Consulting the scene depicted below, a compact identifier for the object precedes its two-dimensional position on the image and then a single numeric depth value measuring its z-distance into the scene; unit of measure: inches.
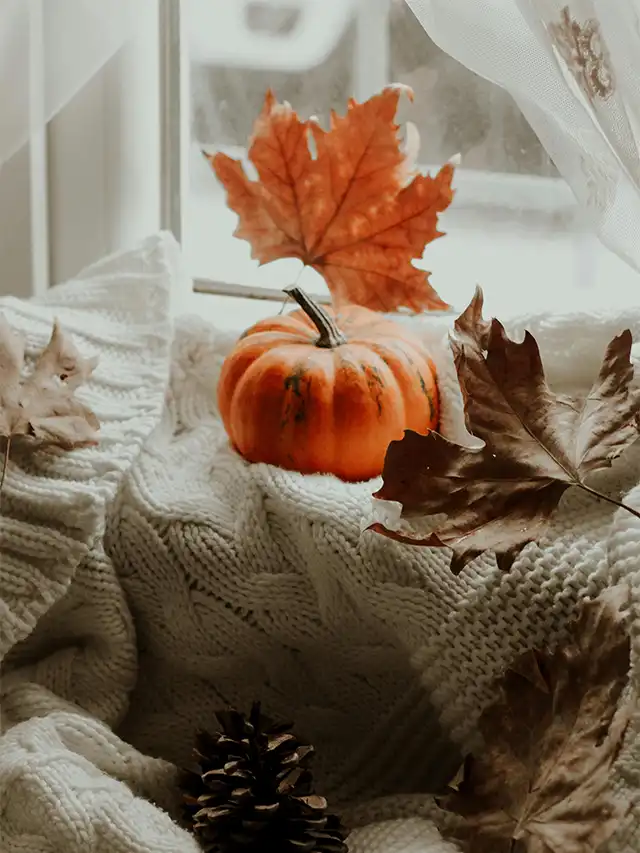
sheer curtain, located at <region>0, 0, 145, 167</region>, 41.4
